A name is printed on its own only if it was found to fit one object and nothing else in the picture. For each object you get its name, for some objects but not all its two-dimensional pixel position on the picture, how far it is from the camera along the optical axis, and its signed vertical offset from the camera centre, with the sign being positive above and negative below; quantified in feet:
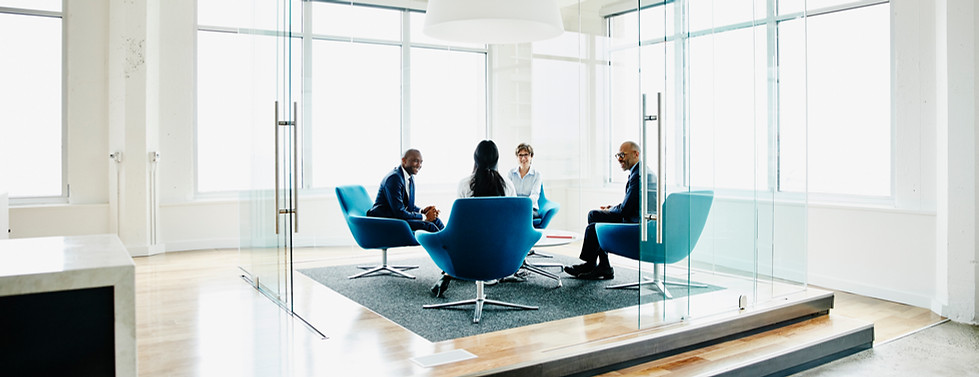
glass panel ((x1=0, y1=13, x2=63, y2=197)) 22.98 +2.80
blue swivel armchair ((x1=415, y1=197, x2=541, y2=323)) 13.89 -1.05
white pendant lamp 16.05 +4.01
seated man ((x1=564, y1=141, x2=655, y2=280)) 16.16 -0.75
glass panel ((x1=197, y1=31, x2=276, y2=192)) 26.11 +2.90
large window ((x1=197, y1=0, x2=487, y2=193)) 24.29 +3.42
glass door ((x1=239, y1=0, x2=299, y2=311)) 14.74 +0.72
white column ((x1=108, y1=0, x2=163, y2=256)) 23.29 +2.45
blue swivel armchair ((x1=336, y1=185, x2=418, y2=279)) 18.34 -1.18
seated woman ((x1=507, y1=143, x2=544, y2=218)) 22.45 +0.29
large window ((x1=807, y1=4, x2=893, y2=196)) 18.33 +2.28
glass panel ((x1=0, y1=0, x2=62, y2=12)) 22.97 +6.08
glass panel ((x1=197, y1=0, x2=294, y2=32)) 19.08 +6.30
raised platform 11.71 -2.95
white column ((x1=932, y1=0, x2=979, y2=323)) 15.62 +0.63
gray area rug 14.15 -2.66
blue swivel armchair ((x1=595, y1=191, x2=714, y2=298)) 12.85 -0.78
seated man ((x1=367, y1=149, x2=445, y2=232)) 18.30 -0.26
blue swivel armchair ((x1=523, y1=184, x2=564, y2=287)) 19.70 -0.89
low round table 17.29 -1.35
